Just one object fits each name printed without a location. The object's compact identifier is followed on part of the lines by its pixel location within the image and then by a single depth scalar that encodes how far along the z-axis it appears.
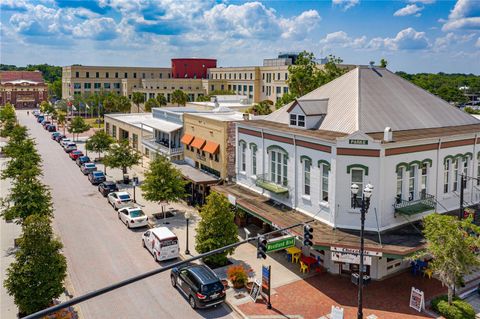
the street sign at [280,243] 18.73
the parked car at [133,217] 33.34
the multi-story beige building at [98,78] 132.25
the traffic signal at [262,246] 16.19
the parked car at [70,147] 68.94
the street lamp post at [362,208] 17.56
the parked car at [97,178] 48.34
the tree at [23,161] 37.23
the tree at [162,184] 34.66
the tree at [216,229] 25.58
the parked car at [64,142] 73.19
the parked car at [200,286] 20.97
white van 26.67
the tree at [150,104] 97.25
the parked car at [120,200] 38.41
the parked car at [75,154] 62.88
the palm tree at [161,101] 96.00
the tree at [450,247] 19.50
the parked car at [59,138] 81.49
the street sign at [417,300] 20.86
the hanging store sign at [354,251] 21.52
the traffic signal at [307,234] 17.48
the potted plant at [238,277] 23.52
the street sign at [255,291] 22.11
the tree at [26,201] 28.36
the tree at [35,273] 19.06
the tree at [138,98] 102.56
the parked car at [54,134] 84.50
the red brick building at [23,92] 157.88
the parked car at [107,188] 43.41
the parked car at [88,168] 53.01
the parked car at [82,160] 58.06
